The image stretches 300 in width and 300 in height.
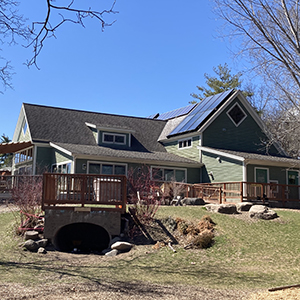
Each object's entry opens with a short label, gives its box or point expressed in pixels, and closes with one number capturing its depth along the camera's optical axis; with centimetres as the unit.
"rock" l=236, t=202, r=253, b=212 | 1644
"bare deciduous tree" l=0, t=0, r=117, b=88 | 650
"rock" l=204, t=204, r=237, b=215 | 1574
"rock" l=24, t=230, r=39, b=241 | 1228
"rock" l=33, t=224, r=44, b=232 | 1298
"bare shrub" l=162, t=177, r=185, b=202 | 1908
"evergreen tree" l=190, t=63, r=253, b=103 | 4739
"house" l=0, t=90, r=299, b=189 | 2272
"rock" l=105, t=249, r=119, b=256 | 1161
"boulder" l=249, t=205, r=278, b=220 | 1488
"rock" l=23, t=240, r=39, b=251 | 1165
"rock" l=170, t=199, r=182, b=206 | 1841
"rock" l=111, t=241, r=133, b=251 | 1193
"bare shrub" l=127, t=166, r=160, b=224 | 1382
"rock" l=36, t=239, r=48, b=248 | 1195
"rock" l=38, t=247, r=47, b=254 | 1147
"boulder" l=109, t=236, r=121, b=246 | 1279
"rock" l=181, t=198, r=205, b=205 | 1806
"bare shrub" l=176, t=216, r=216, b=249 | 1201
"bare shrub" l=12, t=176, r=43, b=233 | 1339
